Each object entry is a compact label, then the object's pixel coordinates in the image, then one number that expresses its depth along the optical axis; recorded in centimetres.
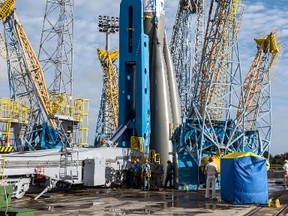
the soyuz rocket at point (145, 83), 2680
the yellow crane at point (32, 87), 3638
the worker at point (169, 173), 2441
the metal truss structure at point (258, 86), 2760
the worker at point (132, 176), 2361
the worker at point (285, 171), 2362
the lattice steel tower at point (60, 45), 4181
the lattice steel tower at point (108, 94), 5716
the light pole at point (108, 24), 6259
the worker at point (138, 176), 2341
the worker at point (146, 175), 2297
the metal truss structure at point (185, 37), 4394
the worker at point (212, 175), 1723
